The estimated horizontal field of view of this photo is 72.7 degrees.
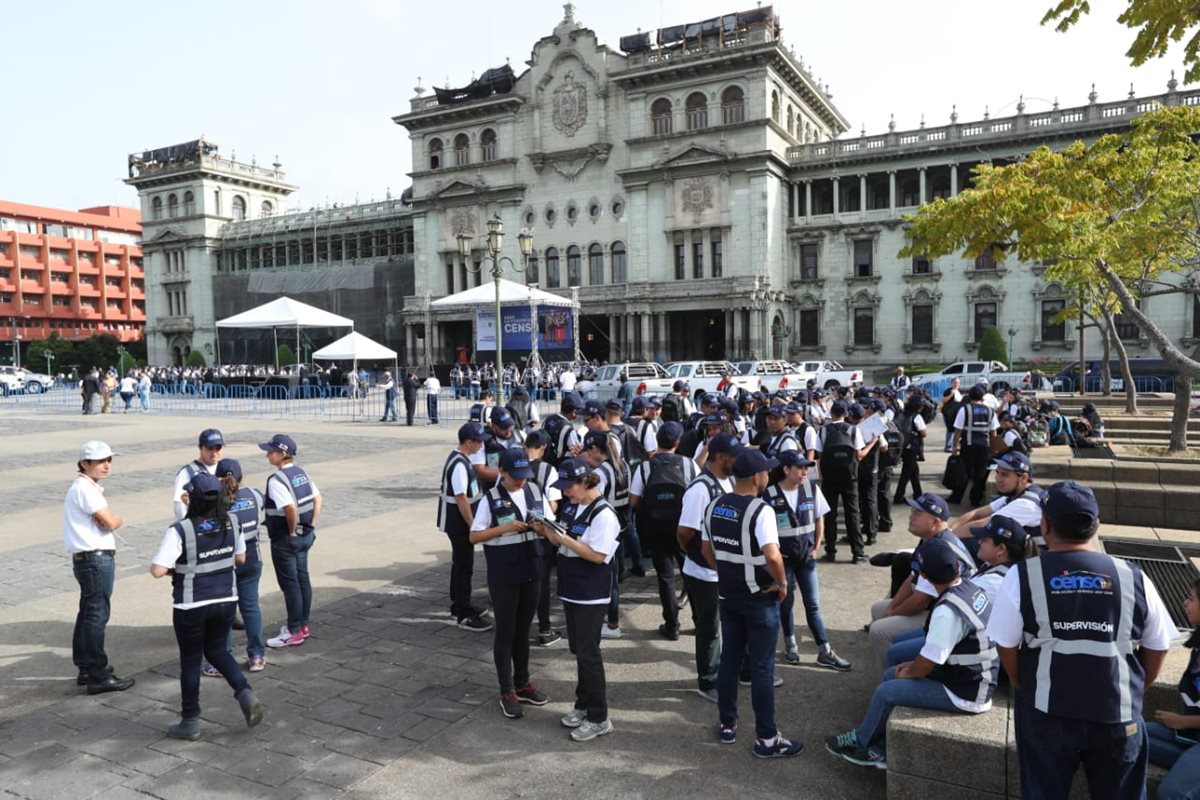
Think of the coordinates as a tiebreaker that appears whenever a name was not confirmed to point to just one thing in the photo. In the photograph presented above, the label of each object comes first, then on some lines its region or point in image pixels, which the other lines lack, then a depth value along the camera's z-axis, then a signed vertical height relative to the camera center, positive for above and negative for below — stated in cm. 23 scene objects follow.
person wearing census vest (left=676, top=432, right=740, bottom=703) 590 -141
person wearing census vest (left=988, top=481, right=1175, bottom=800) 343 -122
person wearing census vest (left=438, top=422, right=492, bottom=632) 723 -120
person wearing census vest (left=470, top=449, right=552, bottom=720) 559 -120
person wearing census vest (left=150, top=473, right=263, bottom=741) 528 -131
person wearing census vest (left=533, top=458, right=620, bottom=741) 531 -129
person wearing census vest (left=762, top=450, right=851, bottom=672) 638 -132
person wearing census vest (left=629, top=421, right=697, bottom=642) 702 -114
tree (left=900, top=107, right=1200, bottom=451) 1241 +277
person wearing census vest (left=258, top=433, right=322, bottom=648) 676 -119
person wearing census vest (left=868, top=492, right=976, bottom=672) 505 -150
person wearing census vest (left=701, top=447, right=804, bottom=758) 502 -133
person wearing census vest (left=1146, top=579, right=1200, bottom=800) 380 -181
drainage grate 646 -184
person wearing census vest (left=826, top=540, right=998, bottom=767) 440 -161
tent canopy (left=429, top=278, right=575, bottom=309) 2986 +310
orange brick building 8375 +1273
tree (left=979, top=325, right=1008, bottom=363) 4059 +93
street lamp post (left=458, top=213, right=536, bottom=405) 1894 +329
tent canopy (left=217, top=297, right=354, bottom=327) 3064 +257
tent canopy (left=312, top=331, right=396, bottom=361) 3259 +135
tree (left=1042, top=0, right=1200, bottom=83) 680 +293
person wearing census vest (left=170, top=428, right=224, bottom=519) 677 -62
